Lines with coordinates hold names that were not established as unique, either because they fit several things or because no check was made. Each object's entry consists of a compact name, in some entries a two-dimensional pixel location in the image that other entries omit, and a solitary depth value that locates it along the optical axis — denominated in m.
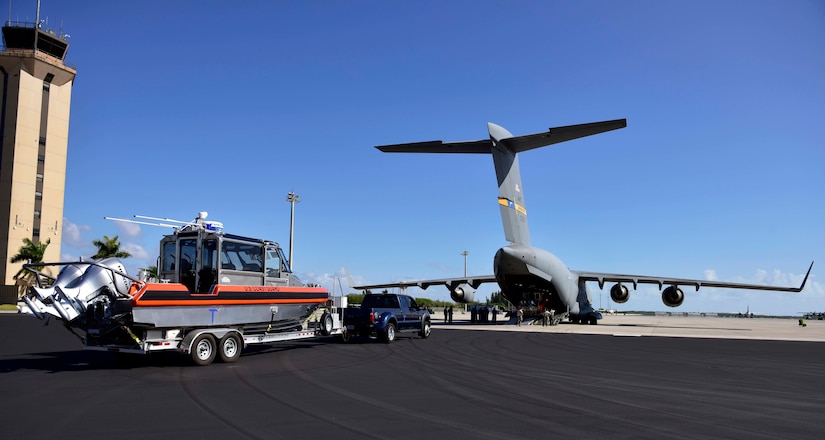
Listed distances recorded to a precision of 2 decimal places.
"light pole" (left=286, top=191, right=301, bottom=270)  38.86
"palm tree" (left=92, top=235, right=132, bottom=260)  64.31
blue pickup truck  20.08
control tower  62.62
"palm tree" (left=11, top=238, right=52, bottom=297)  60.38
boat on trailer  12.32
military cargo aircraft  26.74
